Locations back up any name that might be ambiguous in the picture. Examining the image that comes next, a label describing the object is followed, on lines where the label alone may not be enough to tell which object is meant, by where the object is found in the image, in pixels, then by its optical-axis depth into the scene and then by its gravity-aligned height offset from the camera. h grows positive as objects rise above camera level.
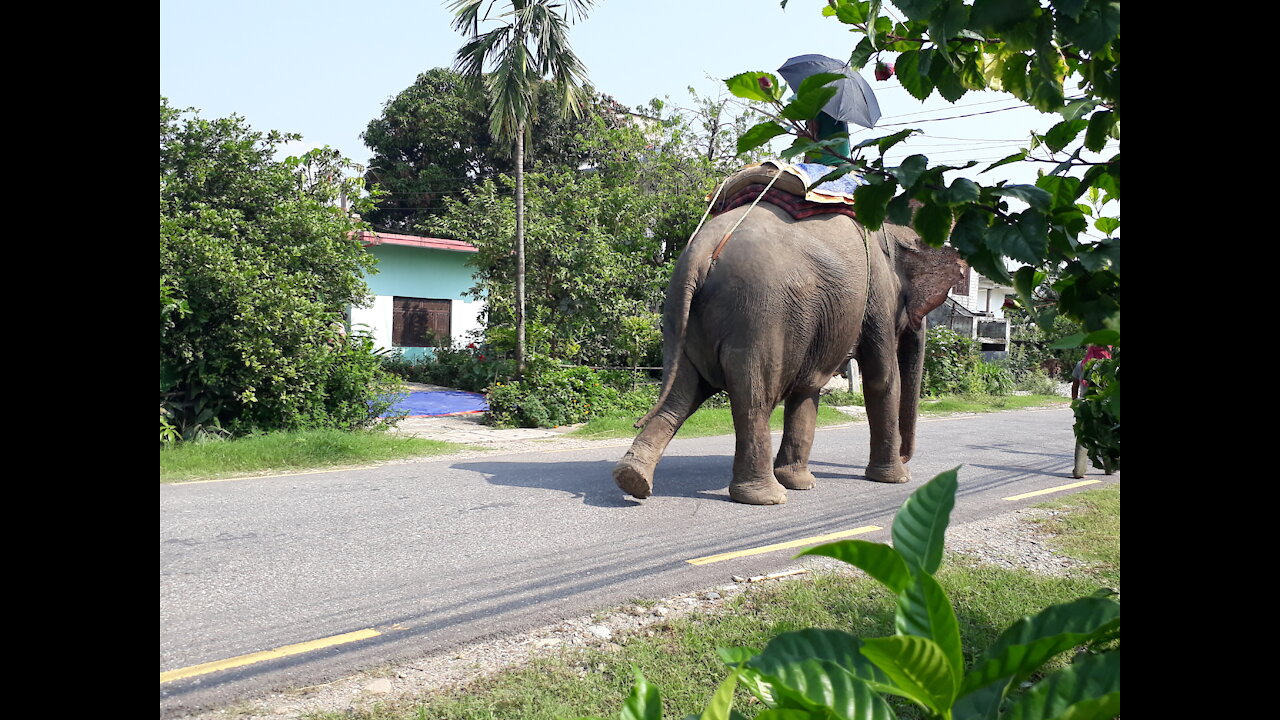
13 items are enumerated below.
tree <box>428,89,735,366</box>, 14.46 +1.65
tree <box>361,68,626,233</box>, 28.91 +6.85
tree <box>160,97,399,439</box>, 9.29 +0.74
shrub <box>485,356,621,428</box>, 12.70 -0.50
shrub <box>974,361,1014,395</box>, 21.75 -0.30
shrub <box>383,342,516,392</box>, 16.80 -0.10
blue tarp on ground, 14.05 -0.68
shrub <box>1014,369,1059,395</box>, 23.17 -0.44
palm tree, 13.10 +4.40
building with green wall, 19.17 +1.44
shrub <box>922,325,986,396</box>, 20.44 -0.02
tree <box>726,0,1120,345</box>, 1.42 +0.45
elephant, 6.32 +0.25
